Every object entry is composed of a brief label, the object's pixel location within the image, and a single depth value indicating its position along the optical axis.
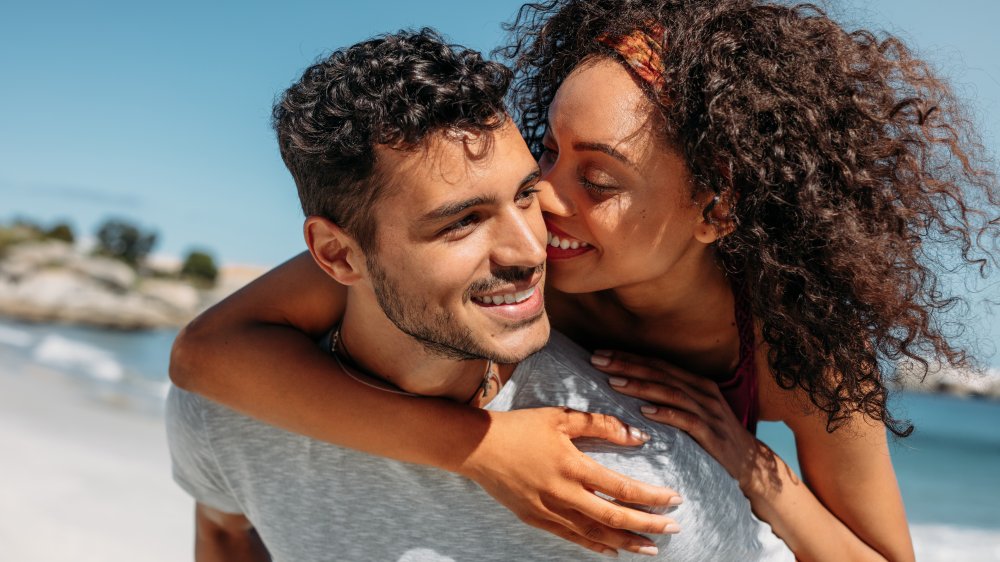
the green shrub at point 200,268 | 37.21
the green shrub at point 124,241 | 35.66
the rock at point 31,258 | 26.81
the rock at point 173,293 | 28.87
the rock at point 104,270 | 27.38
